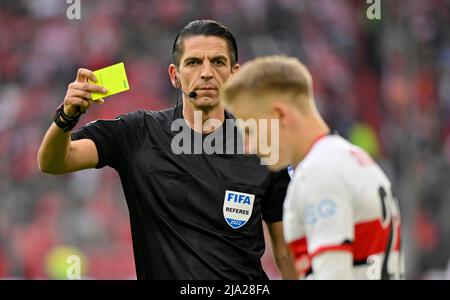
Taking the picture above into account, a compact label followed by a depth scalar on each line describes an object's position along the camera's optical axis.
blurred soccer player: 5.33
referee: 8.10
